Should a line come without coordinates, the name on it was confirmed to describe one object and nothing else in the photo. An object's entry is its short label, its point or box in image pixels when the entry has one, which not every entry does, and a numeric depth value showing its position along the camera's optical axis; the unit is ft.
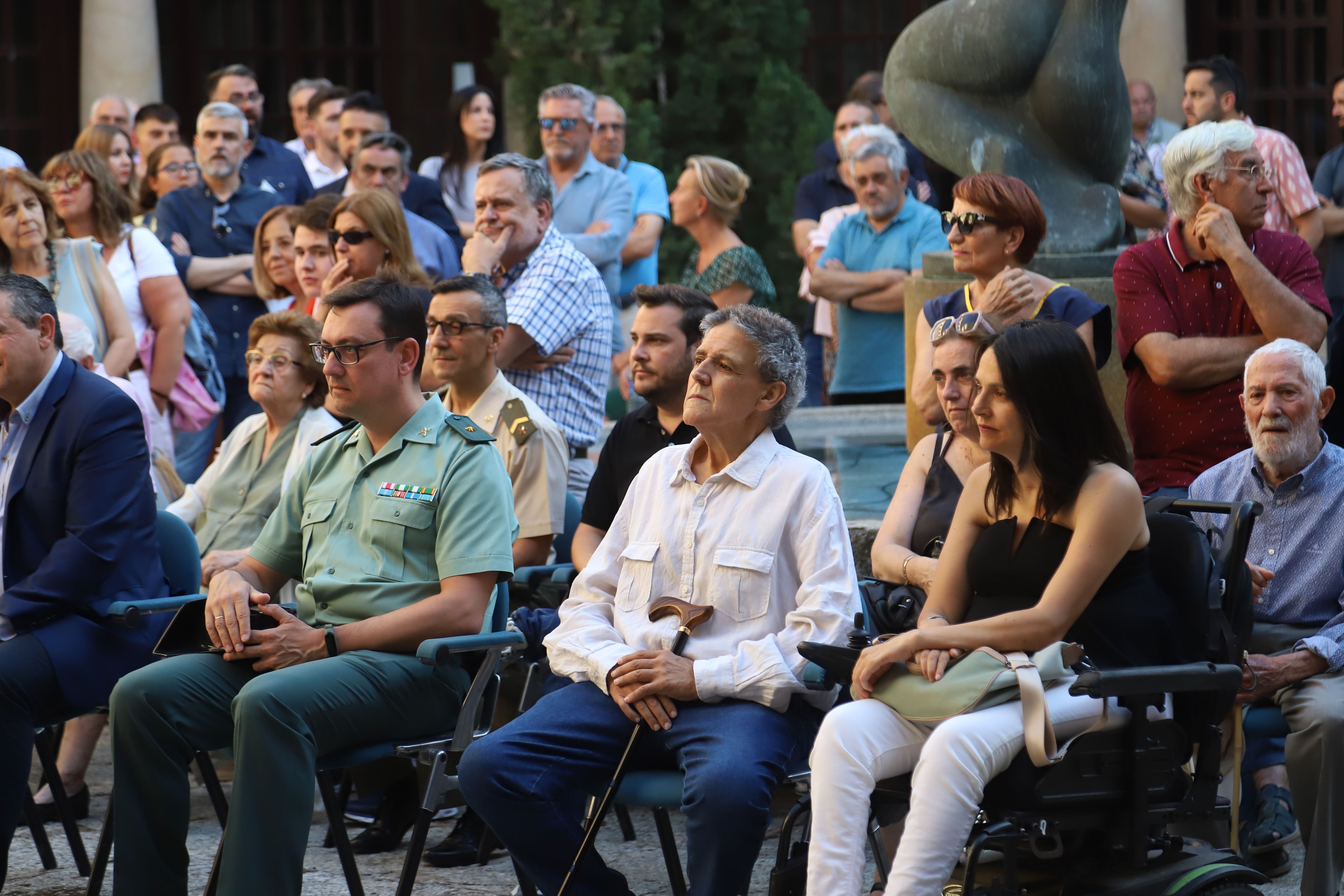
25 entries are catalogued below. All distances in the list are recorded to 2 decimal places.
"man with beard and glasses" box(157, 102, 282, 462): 49.52
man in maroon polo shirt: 31.86
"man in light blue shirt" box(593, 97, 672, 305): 54.24
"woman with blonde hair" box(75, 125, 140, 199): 55.36
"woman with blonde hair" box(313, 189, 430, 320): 40.16
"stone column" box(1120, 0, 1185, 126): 80.07
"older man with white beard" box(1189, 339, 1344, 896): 26.78
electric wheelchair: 21.76
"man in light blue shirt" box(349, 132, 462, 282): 46.78
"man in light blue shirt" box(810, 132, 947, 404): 50.21
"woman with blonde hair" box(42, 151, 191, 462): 45.44
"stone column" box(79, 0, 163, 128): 82.64
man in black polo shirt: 31.53
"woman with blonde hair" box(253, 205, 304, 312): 44.39
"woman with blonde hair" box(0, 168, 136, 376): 42.52
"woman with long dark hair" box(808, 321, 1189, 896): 22.03
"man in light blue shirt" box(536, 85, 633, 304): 50.98
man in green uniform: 25.67
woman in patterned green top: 50.52
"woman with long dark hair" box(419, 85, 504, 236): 57.47
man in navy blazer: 29.30
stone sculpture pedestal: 40.65
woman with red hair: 31.68
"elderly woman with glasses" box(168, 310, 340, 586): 37.04
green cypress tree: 78.74
